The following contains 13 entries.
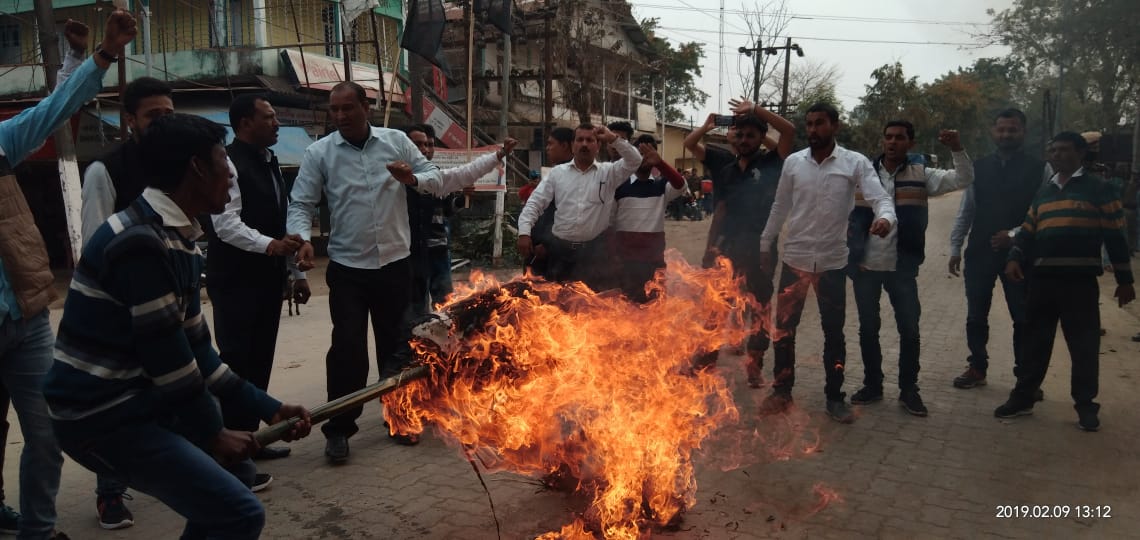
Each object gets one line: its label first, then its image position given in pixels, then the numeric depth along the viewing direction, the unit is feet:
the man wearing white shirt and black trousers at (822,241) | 18.44
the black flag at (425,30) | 40.59
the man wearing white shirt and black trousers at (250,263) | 14.94
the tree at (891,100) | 147.02
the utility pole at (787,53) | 115.14
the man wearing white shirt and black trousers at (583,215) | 19.56
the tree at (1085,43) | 69.92
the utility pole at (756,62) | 112.37
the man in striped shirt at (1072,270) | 17.57
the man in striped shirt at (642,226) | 19.97
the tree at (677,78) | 143.95
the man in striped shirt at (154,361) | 7.66
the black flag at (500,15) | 51.88
